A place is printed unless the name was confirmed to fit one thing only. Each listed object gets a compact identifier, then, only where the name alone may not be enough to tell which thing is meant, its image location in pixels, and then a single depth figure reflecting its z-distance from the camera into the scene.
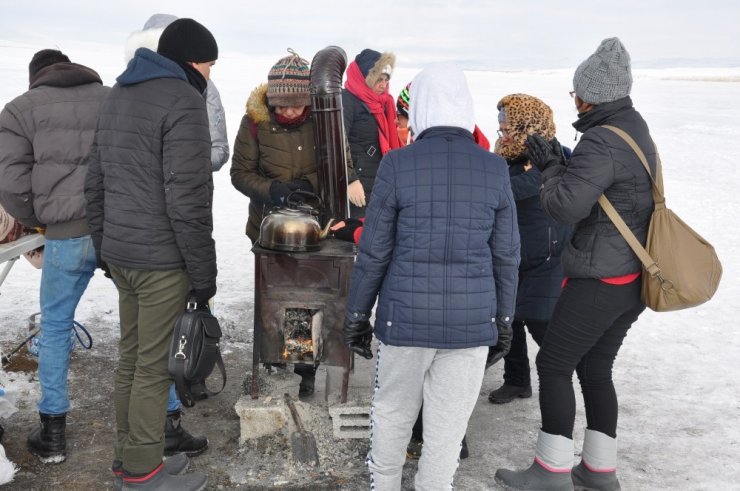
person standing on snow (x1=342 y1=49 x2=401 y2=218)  5.18
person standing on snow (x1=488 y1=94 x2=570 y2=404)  4.01
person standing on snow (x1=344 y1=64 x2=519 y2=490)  2.78
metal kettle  3.85
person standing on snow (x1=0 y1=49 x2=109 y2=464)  3.57
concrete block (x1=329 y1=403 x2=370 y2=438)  3.98
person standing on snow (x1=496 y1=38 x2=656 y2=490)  3.19
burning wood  4.03
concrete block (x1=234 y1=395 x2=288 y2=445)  3.91
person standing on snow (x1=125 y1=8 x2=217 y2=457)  3.86
